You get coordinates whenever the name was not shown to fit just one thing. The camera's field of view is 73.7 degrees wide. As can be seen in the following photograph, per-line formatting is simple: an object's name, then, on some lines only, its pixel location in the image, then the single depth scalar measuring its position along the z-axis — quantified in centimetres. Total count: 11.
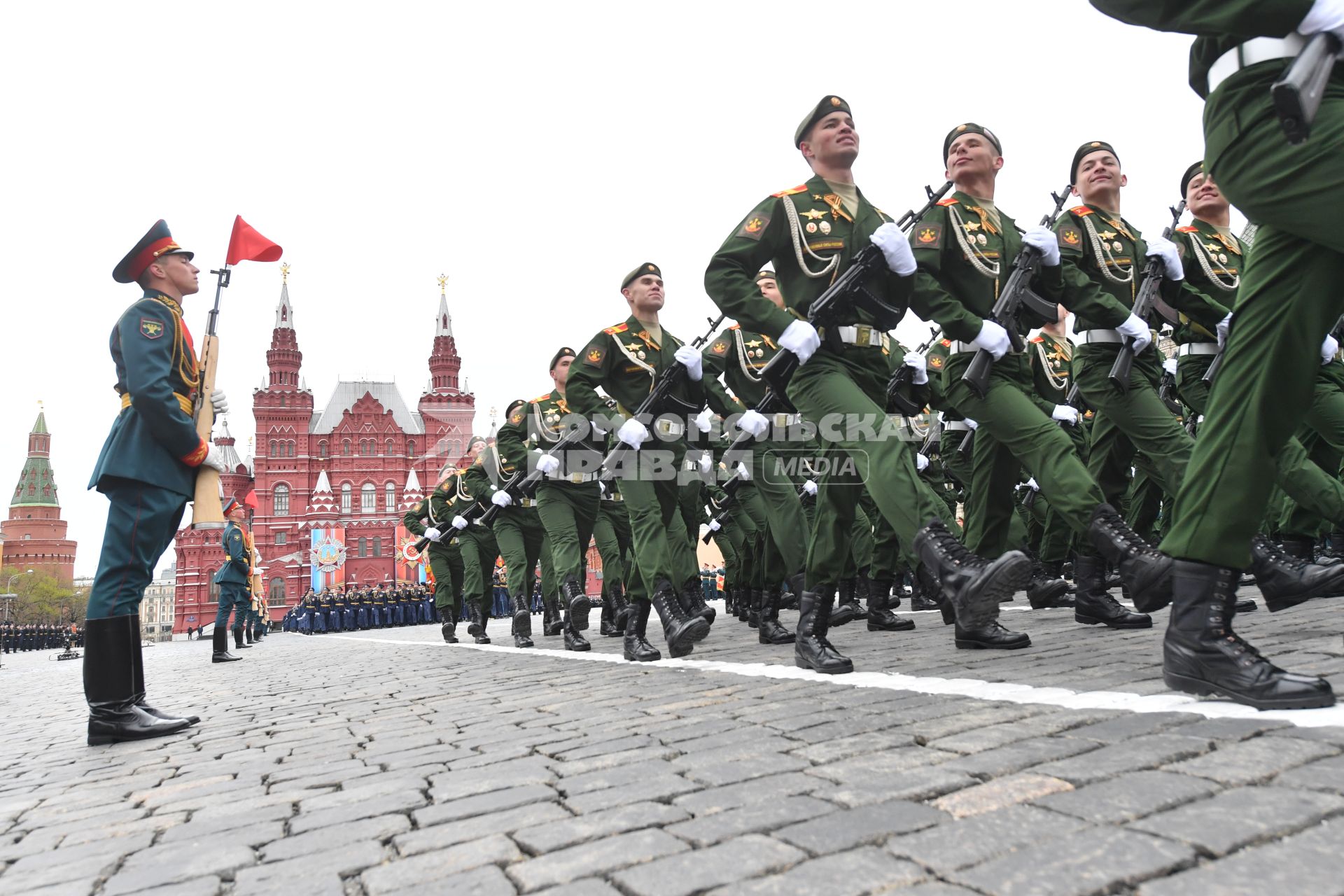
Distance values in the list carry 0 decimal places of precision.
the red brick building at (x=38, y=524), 12256
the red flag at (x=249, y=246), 587
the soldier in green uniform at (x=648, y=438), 573
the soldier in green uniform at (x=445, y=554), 1221
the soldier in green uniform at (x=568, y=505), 756
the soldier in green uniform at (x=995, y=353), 435
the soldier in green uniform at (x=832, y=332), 391
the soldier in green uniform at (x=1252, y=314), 221
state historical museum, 8125
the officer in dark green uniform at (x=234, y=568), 1326
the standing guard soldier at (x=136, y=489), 405
